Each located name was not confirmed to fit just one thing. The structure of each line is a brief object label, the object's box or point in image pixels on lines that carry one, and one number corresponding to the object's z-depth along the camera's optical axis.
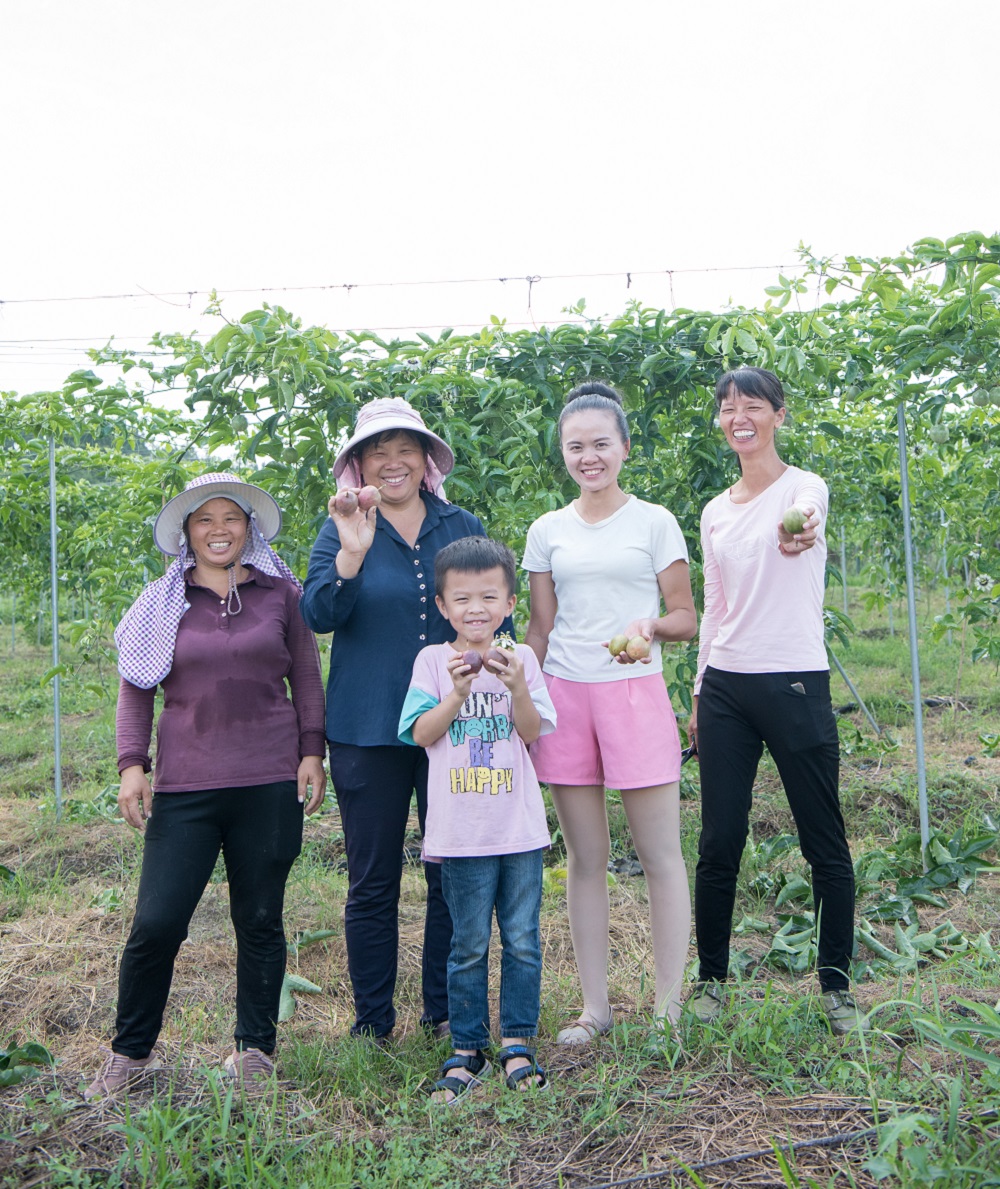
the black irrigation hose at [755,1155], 1.70
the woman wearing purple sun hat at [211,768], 2.13
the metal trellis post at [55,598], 4.39
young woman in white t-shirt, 2.26
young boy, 2.12
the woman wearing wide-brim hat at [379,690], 2.25
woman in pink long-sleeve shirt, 2.26
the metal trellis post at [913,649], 3.33
